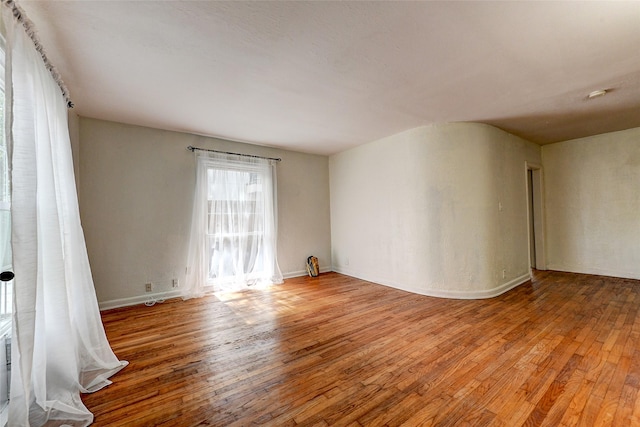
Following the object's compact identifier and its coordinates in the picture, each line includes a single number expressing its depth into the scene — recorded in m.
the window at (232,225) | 3.93
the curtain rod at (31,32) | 1.42
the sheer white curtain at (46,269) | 1.31
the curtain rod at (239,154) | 3.95
